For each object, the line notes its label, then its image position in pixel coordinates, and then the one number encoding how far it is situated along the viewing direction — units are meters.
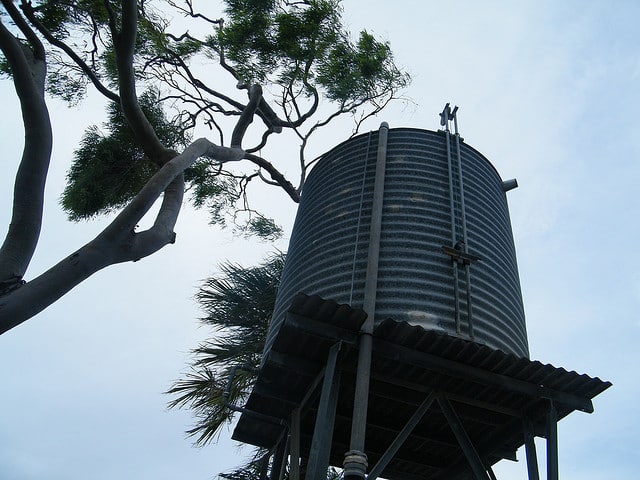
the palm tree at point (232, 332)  10.20
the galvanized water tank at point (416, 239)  6.33
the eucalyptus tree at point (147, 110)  4.62
